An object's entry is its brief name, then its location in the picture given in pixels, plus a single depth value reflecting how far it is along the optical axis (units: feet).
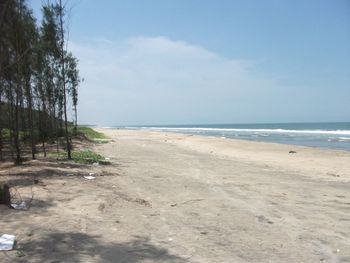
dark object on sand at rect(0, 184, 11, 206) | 25.73
